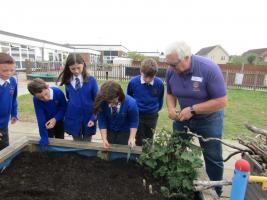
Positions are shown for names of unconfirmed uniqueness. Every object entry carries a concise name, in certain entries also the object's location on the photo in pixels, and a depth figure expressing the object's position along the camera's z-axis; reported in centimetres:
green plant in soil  193
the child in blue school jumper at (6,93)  258
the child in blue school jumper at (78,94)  264
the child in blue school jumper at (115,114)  222
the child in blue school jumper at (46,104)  248
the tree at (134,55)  4095
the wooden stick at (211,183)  152
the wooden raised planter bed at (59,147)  244
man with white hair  215
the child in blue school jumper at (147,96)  316
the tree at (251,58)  3312
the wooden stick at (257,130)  177
